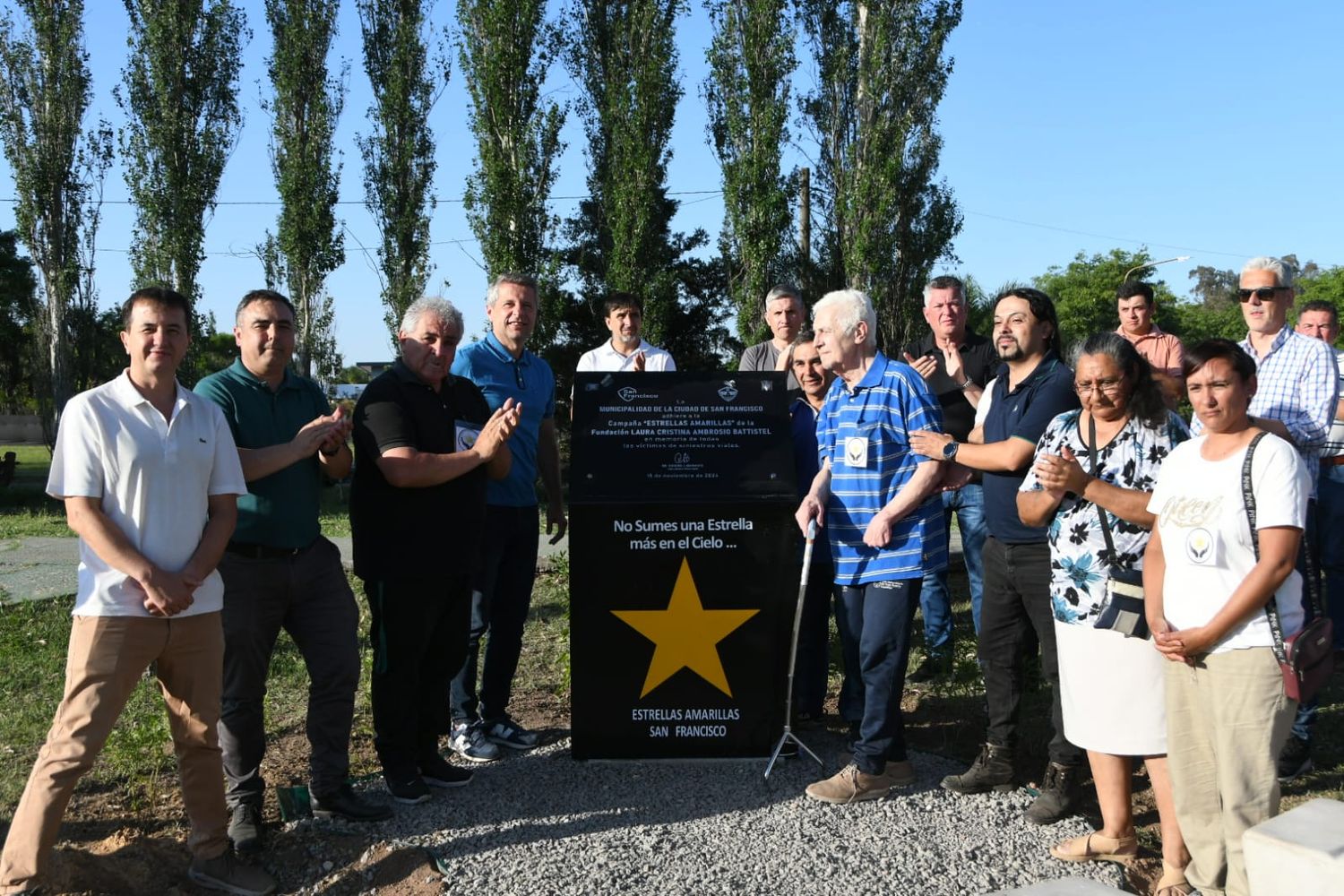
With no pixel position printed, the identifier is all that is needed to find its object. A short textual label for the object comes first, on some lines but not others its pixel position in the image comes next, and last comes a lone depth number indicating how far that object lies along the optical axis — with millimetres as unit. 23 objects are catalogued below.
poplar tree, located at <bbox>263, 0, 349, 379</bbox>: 22562
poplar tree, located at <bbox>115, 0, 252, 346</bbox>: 21094
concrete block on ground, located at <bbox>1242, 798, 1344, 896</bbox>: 2260
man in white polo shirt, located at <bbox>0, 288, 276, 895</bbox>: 3197
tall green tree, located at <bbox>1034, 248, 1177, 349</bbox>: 48625
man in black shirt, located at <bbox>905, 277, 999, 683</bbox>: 5645
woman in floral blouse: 3469
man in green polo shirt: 3674
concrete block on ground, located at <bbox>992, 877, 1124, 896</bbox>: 2053
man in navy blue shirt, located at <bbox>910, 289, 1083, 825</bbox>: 3900
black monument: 4371
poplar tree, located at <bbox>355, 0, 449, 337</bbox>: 22469
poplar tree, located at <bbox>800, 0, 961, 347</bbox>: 19984
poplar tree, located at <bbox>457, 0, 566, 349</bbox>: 19312
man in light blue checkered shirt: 4633
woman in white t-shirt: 3008
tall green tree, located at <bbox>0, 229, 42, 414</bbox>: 31438
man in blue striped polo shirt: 4023
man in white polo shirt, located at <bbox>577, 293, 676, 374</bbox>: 5855
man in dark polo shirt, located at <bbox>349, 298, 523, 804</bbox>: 3887
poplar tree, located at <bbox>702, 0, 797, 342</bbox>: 19078
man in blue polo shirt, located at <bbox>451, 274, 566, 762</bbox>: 4680
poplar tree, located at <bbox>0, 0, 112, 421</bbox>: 22828
